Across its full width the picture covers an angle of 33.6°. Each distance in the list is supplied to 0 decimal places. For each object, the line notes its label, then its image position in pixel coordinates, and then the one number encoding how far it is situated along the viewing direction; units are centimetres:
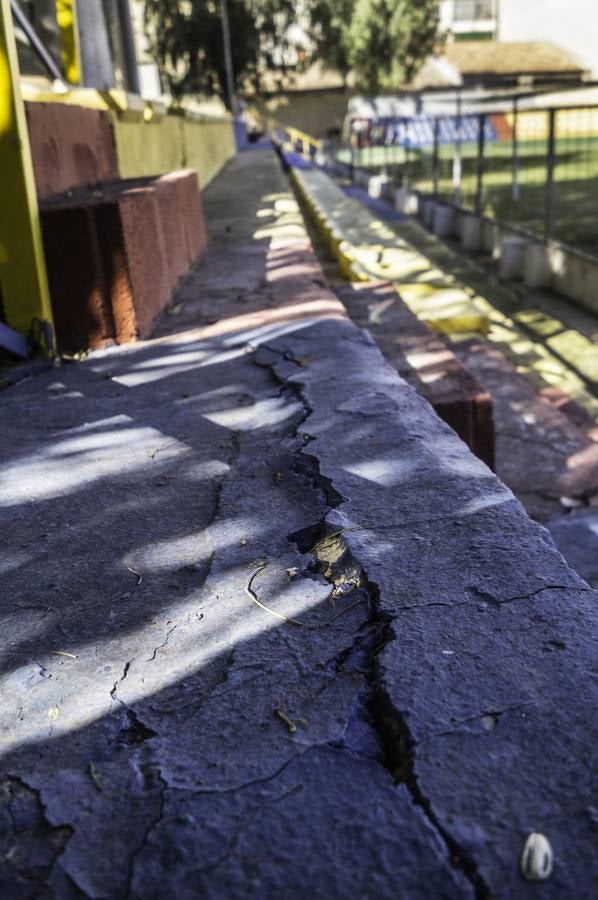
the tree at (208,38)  4256
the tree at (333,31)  4338
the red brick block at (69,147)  378
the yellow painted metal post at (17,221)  318
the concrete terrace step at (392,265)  525
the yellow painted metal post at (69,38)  545
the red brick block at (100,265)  336
